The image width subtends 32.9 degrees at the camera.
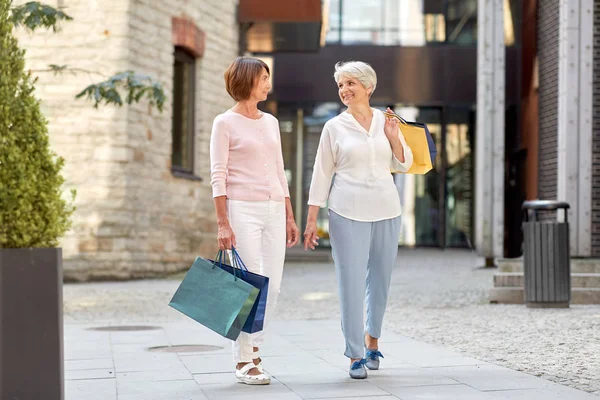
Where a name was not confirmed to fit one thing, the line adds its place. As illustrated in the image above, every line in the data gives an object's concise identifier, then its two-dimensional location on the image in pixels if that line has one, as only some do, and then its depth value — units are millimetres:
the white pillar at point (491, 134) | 16422
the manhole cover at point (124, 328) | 8722
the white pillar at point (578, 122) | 13172
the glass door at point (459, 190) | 25562
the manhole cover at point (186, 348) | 7195
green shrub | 4363
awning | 16734
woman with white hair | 5820
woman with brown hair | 5578
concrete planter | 4328
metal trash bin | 10055
